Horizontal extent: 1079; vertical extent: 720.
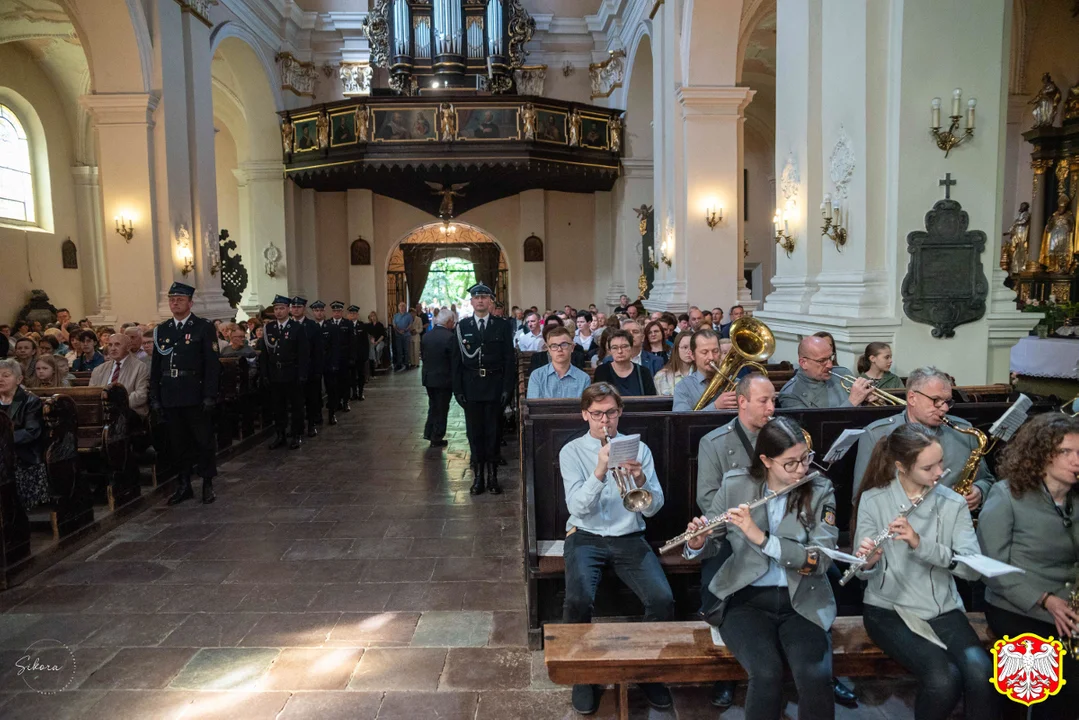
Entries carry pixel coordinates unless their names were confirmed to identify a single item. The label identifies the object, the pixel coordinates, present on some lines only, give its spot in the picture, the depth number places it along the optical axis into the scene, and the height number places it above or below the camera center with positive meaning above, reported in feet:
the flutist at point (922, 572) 8.45 -3.39
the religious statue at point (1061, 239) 34.27 +2.97
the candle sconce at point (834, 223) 20.86 +2.42
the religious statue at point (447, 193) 57.26 +9.65
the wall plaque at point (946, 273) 19.11 +0.80
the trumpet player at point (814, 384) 13.87 -1.59
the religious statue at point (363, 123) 47.01 +12.65
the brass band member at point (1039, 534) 8.66 -2.92
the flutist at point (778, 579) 8.46 -3.52
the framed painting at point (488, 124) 47.67 +12.59
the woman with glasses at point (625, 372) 16.31 -1.50
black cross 18.99 +3.17
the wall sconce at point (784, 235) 24.50 +2.45
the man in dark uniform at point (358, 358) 40.27 -2.59
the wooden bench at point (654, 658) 8.87 -4.42
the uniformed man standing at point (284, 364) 27.25 -1.89
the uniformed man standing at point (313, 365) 28.53 -2.13
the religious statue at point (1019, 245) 35.90 +2.81
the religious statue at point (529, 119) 47.37 +12.77
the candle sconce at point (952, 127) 18.78 +4.65
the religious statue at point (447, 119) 47.29 +12.85
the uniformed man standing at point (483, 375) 21.24 -1.93
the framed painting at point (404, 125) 47.37 +12.56
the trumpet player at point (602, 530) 10.42 -3.51
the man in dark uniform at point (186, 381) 20.15 -1.82
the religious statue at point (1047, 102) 35.27 +9.89
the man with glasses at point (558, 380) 16.84 -1.68
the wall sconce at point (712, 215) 36.37 +4.70
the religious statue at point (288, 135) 51.08 +13.00
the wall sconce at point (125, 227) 35.17 +4.54
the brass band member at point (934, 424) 10.63 -1.91
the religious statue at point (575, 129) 49.83 +12.72
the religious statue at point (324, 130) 48.83 +12.73
